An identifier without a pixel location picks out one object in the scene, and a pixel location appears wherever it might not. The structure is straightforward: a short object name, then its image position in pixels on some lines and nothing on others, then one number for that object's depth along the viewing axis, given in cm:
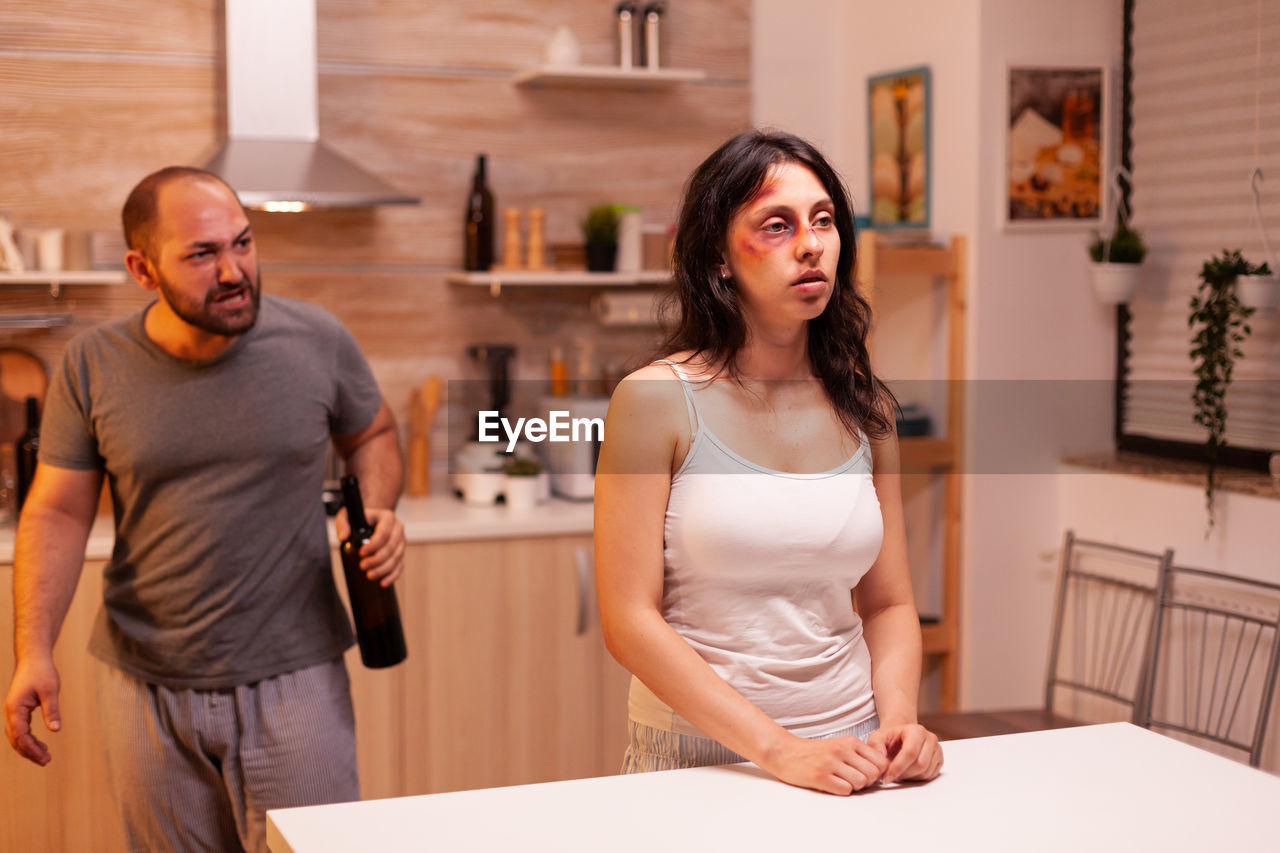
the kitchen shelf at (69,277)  297
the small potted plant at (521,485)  315
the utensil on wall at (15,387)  312
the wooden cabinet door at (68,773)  273
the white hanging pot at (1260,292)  278
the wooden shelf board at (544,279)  327
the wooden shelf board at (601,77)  329
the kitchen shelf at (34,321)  310
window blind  293
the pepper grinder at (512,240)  335
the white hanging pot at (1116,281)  317
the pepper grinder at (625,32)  340
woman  135
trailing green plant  282
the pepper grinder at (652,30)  341
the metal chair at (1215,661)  275
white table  110
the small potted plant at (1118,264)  317
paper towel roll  346
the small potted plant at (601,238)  340
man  183
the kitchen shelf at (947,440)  321
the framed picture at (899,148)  341
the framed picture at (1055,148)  324
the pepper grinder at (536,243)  337
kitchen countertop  291
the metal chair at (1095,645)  300
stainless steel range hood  296
